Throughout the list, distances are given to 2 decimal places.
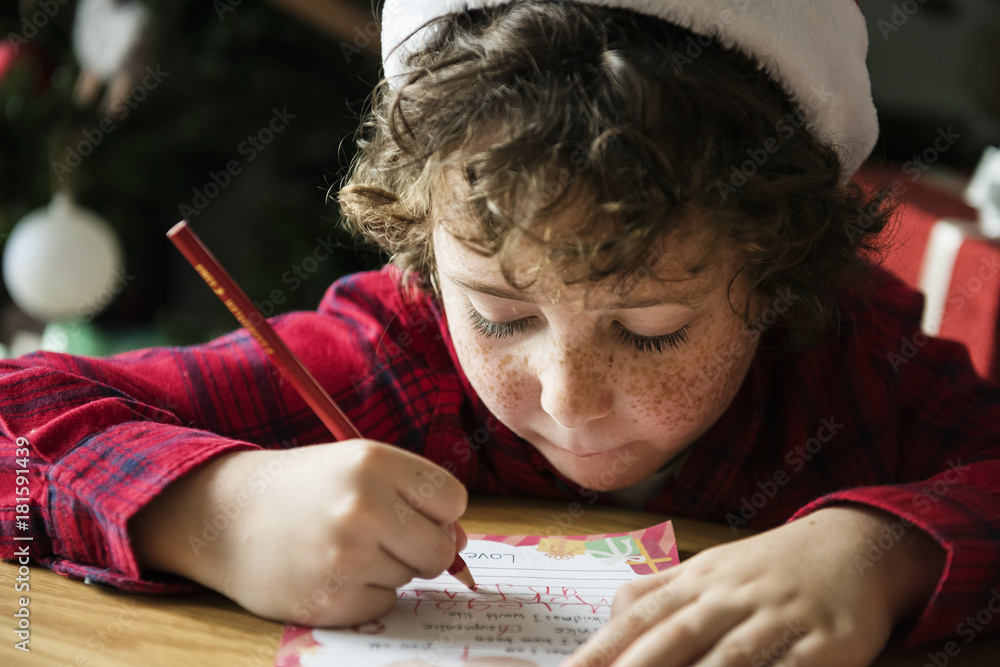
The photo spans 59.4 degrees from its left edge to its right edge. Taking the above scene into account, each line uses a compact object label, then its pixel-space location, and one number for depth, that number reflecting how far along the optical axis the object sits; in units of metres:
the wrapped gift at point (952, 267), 0.91
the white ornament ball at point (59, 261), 1.26
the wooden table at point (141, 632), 0.39
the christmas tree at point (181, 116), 1.40
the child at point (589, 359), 0.42
